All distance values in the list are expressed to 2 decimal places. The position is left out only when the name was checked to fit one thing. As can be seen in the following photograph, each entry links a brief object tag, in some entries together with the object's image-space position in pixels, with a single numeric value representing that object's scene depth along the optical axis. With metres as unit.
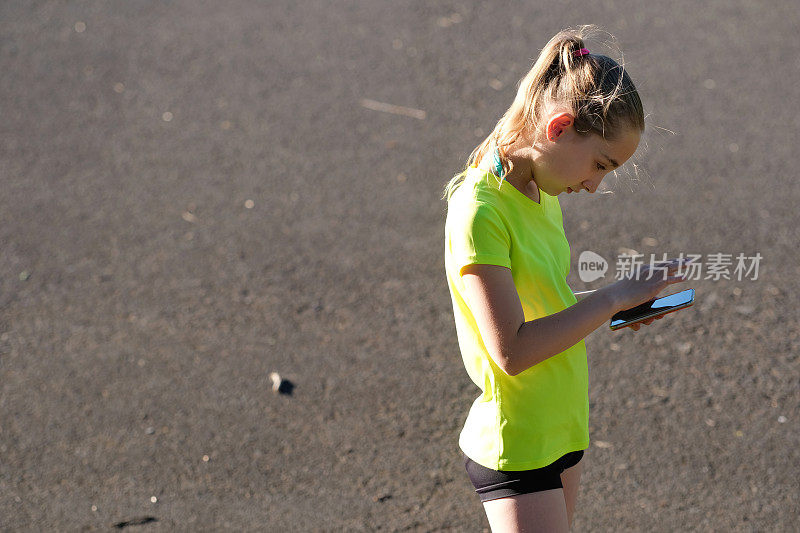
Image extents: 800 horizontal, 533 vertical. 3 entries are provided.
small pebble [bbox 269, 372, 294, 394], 8.49
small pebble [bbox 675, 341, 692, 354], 8.81
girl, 4.31
